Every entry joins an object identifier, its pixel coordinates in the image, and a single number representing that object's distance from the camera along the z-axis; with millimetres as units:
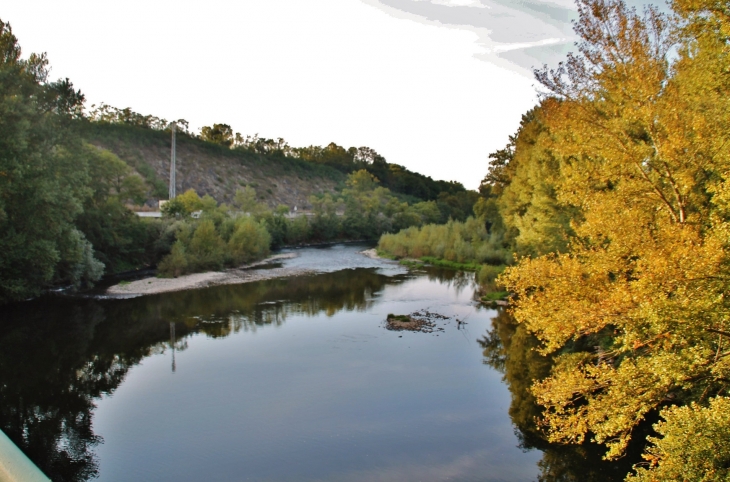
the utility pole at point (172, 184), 62209
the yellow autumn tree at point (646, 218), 7062
